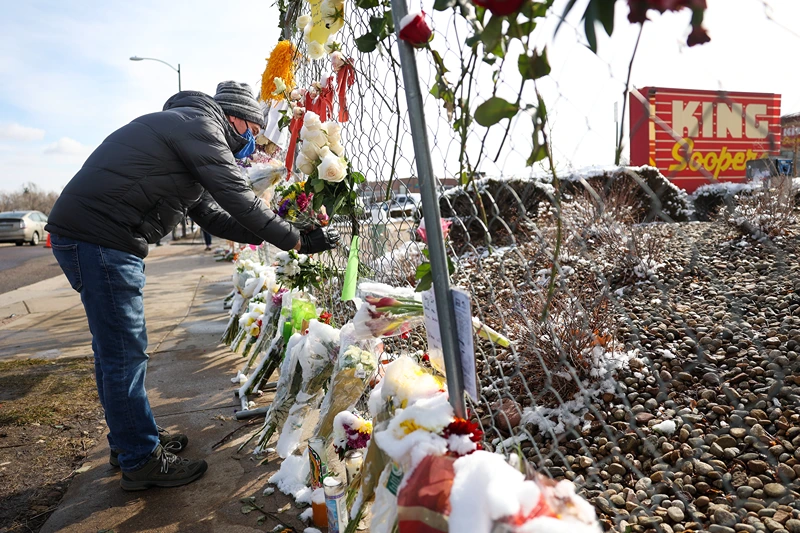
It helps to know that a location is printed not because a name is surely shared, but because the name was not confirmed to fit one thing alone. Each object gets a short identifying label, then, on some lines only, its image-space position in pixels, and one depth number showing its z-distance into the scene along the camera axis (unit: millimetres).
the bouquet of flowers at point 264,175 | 3301
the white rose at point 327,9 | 1767
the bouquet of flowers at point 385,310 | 1561
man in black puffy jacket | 2229
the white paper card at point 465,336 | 1116
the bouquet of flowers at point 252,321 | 3861
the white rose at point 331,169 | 2129
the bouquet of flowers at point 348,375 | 1893
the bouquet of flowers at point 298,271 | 3064
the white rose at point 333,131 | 2260
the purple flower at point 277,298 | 3350
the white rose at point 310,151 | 2223
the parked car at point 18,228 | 21953
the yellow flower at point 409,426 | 1178
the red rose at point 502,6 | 747
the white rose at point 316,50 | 2209
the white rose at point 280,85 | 3321
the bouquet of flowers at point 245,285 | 4367
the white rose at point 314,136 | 2197
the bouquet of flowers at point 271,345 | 3070
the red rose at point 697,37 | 666
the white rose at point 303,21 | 2191
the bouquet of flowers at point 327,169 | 2162
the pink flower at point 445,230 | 1490
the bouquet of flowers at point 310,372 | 2199
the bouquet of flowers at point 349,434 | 1766
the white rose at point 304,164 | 2266
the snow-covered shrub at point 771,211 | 3799
